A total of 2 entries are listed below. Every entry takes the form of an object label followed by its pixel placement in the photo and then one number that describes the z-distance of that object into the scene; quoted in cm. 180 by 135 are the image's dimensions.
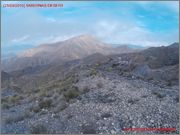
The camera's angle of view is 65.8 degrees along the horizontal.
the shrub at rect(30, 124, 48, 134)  321
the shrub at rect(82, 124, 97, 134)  316
